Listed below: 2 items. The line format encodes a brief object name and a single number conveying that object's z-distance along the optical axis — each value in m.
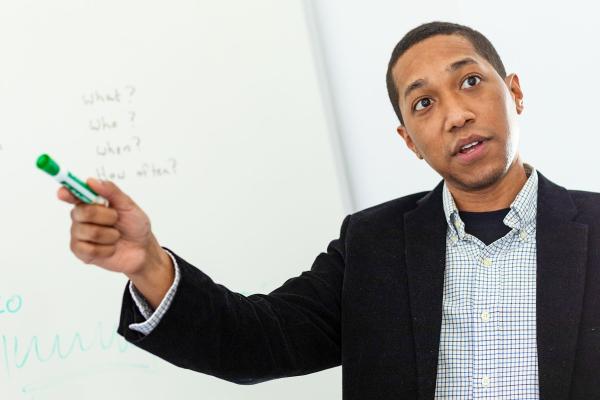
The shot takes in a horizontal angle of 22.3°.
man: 1.65
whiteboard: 1.85
